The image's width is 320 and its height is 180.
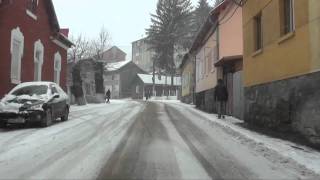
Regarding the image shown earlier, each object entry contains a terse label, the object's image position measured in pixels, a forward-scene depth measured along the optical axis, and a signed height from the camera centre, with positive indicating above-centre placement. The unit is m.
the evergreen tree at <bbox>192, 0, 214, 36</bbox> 80.82 +15.12
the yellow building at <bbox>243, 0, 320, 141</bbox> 11.41 +1.21
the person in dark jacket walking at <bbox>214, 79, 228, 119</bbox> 21.34 +0.49
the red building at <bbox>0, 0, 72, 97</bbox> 20.41 +2.95
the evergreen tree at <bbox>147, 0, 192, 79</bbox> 77.88 +11.77
